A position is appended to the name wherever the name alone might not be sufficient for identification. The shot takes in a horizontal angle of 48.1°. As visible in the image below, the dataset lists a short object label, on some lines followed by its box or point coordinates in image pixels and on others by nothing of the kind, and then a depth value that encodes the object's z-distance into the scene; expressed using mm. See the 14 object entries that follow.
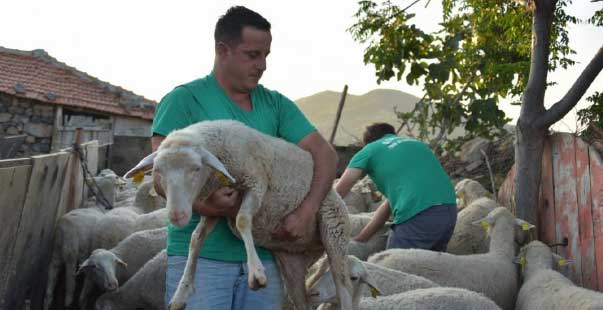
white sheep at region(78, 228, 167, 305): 6000
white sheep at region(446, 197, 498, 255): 7164
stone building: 16342
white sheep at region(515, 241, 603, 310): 4465
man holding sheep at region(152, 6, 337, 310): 2871
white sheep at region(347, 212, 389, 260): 6614
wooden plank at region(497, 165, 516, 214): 7753
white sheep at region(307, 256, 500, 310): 3539
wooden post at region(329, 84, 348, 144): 11991
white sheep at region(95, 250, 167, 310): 5711
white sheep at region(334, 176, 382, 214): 9617
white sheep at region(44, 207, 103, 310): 6561
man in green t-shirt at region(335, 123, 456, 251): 5898
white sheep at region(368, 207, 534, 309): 5445
